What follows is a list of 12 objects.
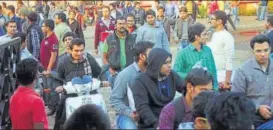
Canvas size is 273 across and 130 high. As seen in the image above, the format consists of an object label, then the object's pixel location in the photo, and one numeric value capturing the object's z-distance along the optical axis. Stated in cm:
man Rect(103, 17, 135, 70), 1404
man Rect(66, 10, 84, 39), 1978
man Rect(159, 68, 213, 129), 778
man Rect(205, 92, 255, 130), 588
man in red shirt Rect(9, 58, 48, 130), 753
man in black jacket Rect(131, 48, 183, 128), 894
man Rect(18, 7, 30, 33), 1908
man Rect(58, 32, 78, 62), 1338
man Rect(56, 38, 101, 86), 1113
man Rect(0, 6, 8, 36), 1853
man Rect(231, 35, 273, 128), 977
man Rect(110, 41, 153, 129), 917
